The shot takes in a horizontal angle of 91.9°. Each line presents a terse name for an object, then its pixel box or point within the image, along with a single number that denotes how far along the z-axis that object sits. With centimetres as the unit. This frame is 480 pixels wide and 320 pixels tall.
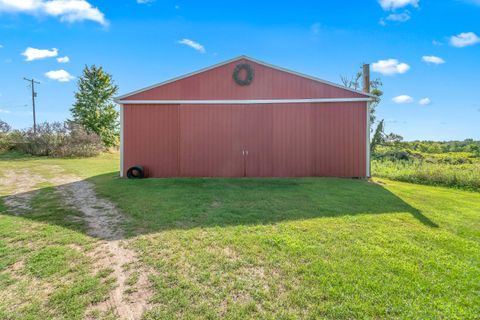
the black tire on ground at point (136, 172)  796
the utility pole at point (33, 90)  2139
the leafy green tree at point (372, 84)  1628
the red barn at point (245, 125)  790
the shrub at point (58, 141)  1661
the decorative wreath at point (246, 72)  791
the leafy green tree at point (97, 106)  2159
